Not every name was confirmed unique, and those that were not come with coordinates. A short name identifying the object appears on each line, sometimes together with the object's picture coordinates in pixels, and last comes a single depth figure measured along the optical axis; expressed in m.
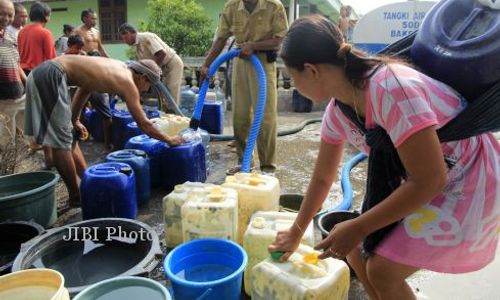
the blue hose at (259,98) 3.51
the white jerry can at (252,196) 2.56
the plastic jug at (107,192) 2.92
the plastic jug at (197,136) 3.94
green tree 11.07
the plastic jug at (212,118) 5.92
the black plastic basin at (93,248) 2.33
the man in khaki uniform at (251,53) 4.11
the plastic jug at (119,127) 5.08
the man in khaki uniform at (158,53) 6.47
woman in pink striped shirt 1.21
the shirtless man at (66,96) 3.28
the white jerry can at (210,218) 2.30
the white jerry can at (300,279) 1.61
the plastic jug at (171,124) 4.32
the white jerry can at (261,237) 2.09
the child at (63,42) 7.58
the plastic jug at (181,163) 3.73
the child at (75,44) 5.22
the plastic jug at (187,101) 7.36
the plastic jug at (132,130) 4.62
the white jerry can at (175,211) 2.65
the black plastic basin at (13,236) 2.58
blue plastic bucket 1.79
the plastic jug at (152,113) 5.08
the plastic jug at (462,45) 1.20
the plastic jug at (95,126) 5.83
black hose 5.80
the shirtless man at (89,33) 6.51
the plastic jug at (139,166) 3.45
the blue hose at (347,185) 2.97
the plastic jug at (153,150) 3.85
